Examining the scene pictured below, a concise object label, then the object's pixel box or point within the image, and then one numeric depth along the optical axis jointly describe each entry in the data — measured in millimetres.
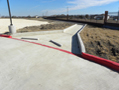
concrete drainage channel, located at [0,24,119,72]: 3877
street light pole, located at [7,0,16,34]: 10047
